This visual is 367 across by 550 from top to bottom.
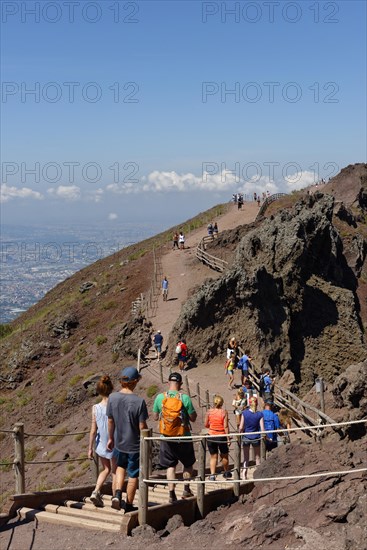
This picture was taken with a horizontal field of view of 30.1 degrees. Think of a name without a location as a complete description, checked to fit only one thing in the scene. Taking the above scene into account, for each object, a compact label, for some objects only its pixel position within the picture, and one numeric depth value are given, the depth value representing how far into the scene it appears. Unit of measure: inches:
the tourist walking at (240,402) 679.1
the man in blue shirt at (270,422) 532.7
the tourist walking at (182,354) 1079.6
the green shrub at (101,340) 1409.9
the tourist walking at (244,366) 983.0
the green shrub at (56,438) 1022.8
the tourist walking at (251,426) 511.8
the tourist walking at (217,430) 476.7
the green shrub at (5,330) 2243.0
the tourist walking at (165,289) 1445.9
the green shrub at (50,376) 1365.9
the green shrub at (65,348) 1546.4
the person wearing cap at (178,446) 406.0
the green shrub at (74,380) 1237.6
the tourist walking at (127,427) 380.2
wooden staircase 371.9
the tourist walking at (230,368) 992.9
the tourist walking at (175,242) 2096.3
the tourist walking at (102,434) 404.5
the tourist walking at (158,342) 1122.0
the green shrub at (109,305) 1671.8
